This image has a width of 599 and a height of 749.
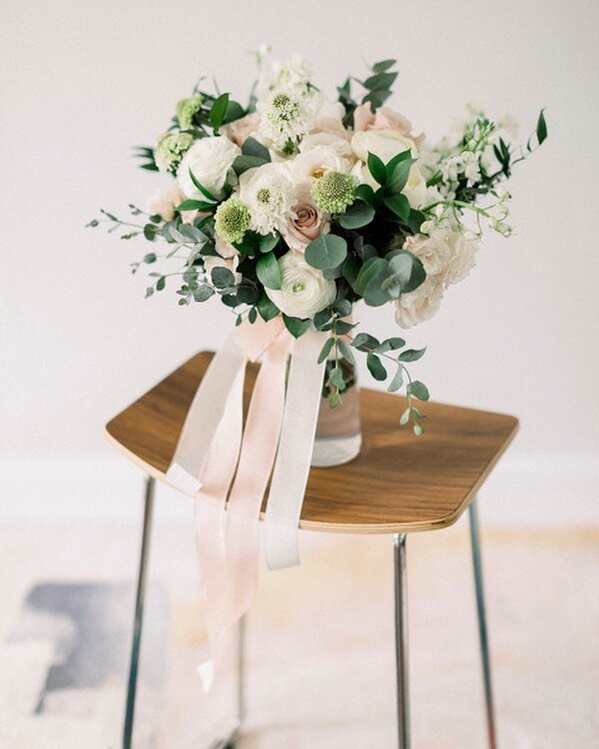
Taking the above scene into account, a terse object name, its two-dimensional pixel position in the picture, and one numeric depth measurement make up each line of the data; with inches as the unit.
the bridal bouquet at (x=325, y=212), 34.3
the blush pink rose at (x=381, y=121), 38.4
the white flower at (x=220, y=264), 37.0
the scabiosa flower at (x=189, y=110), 40.4
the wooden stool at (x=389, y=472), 39.3
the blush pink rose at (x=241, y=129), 39.0
